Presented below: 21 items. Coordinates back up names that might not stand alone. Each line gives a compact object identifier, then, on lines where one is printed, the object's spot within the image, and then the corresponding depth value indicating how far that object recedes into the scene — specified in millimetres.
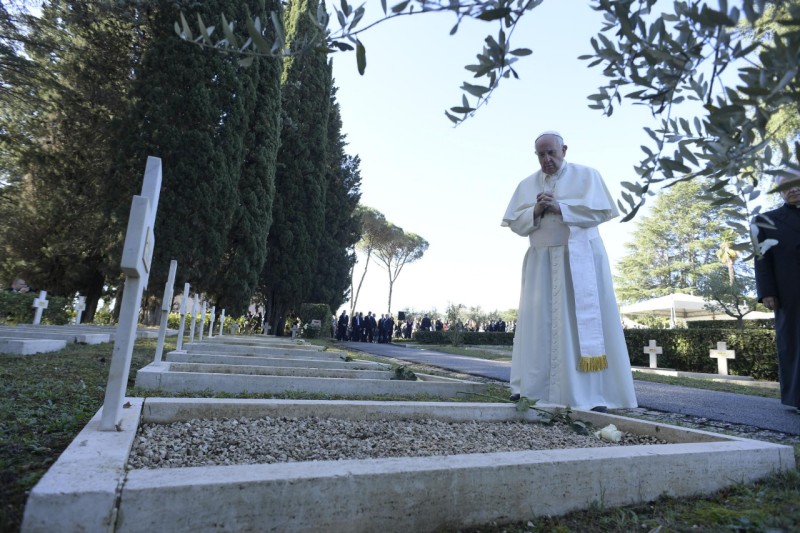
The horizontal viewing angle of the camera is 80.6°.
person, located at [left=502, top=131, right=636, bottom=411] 3527
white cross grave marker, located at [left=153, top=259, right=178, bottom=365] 3697
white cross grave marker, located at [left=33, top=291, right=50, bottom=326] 9743
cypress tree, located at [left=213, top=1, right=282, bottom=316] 14930
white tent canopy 18016
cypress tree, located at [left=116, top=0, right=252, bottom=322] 12500
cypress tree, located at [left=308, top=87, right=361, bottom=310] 22344
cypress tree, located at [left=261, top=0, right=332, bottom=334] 19219
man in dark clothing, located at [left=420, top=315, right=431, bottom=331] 30077
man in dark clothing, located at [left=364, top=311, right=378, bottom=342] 25781
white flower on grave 2428
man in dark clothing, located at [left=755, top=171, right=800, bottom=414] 4160
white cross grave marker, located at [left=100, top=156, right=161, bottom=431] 1765
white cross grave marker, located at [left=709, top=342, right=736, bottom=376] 10297
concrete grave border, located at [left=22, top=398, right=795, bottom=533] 1059
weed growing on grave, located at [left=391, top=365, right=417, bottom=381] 4406
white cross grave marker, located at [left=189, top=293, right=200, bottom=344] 6693
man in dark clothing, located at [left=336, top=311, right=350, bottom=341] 24328
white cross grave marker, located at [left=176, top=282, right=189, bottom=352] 5546
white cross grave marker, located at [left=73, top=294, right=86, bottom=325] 13125
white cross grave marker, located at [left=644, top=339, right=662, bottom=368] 11430
